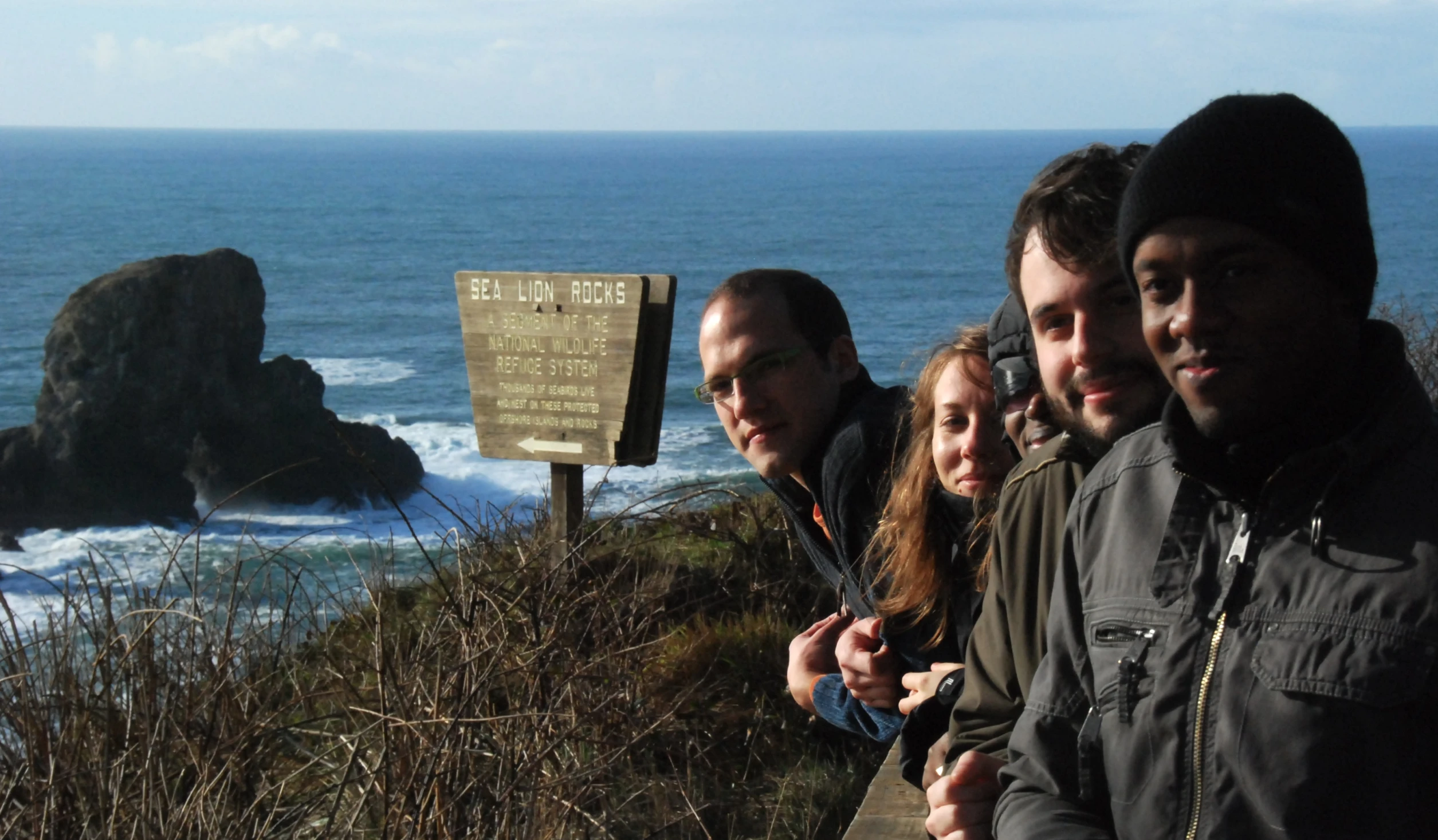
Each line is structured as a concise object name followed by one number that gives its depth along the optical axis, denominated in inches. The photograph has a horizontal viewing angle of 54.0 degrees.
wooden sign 241.6
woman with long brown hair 101.8
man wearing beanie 56.2
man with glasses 124.1
